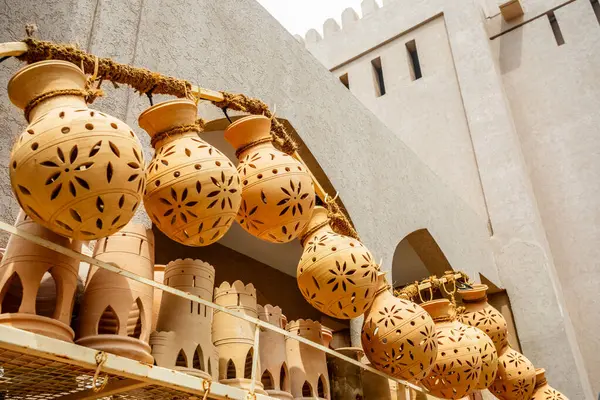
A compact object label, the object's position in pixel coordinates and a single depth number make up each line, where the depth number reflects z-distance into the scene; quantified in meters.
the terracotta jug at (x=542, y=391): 3.40
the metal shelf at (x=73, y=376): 1.01
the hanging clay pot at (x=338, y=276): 1.73
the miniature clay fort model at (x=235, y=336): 1.64
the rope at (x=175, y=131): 1.43
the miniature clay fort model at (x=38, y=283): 1.10
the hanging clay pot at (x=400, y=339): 1.97
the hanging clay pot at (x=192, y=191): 1.29
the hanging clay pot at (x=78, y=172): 1.03
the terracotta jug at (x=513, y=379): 2.98
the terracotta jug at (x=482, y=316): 2.98
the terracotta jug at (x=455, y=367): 2.34
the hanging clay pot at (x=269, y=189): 1.57
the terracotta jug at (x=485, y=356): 2.47
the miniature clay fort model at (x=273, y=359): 1.80
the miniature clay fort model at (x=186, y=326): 1.39
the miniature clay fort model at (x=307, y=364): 1.98
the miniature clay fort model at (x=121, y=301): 1.21
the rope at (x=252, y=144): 1.70
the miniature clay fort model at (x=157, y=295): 1.50
